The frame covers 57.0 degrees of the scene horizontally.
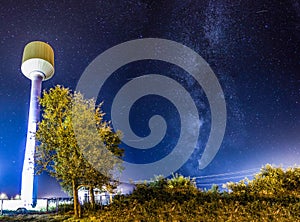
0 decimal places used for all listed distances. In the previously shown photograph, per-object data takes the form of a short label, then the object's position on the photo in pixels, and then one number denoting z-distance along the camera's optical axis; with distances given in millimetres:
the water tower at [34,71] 30453
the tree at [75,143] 16516
